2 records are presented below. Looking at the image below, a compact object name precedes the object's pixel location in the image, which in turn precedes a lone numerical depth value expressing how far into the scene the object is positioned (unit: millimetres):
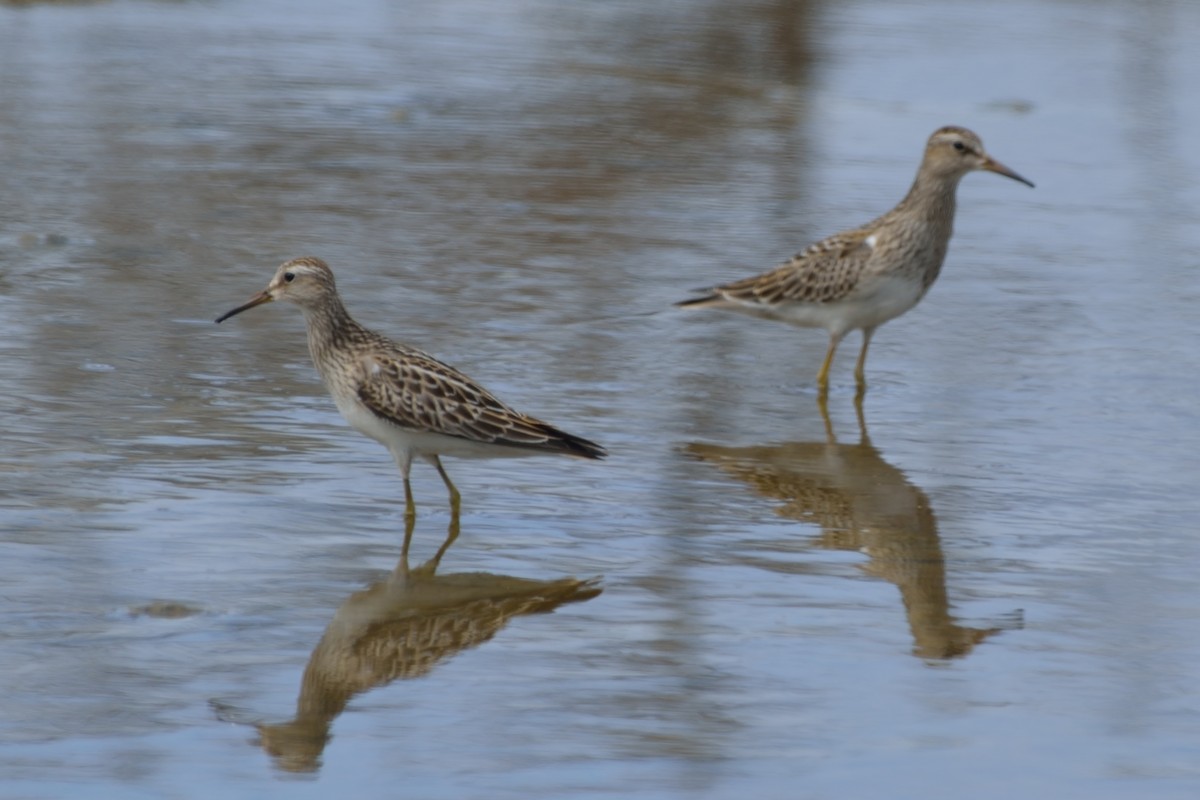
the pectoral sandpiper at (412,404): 16359
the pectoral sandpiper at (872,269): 21719
